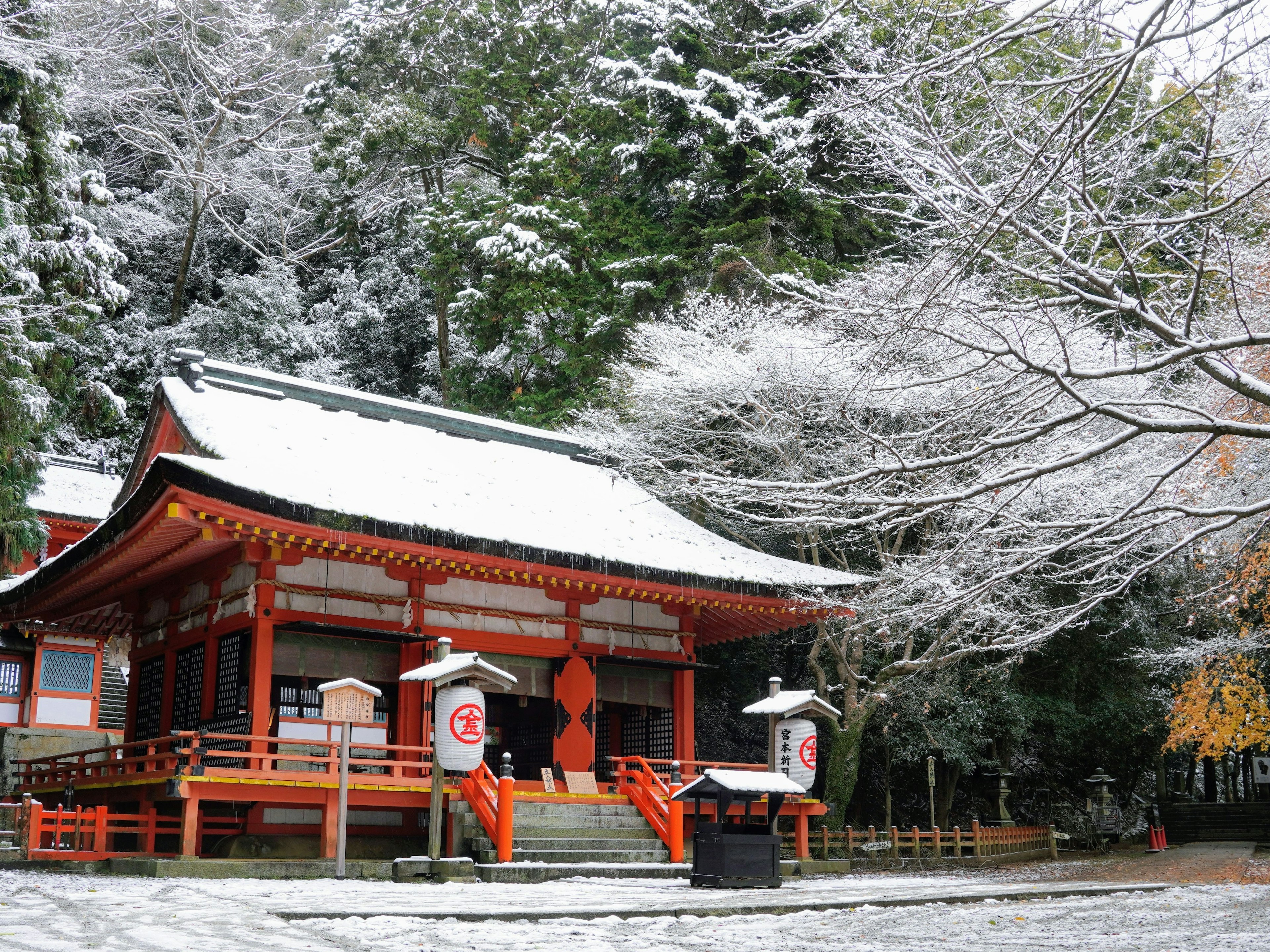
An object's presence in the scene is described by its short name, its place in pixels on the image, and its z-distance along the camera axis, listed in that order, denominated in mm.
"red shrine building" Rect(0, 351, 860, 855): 12234
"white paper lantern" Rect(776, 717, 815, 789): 13188
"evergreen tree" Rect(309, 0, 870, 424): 23766
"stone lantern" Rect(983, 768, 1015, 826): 20891
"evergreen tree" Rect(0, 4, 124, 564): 14789
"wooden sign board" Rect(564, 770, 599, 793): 14445
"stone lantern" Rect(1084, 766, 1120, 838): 22469
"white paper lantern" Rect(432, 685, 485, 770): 11500
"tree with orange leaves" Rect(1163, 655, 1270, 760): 17422
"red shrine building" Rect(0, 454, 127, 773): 19562
